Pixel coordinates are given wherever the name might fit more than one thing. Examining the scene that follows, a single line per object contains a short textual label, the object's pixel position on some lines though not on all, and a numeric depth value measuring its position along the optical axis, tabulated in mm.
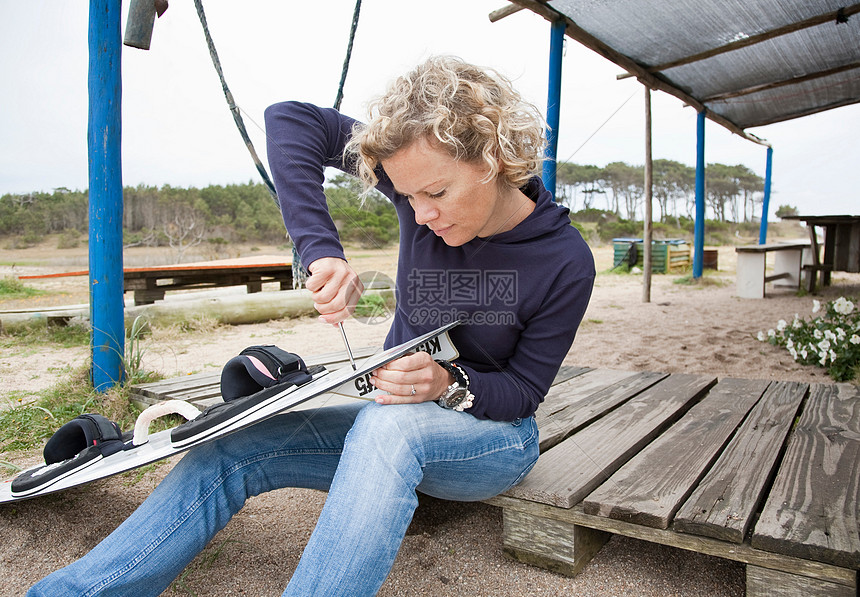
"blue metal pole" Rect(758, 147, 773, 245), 10838
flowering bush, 2807
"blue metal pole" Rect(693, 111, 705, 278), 7870
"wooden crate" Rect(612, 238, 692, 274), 10925
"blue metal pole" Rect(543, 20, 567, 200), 3568
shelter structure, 3545
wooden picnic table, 5871
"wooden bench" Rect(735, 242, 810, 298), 6066
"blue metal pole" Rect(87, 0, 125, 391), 2088
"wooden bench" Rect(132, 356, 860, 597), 907
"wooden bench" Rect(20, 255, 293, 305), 5512
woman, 817
